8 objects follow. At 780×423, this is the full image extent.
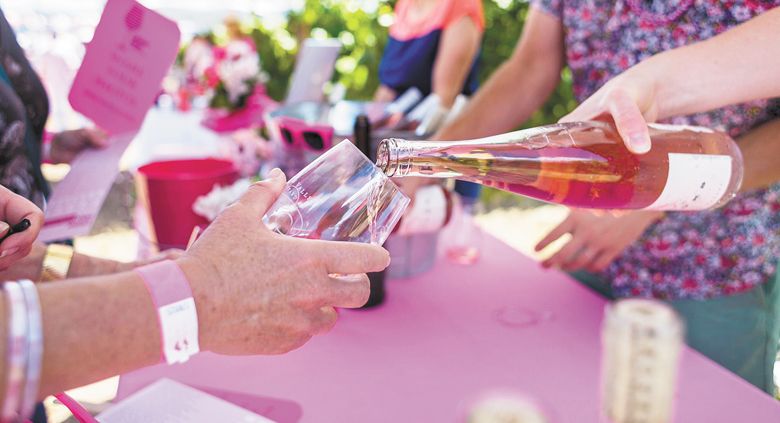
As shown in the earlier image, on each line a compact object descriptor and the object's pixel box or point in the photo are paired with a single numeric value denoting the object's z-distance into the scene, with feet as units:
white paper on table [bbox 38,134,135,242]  3.44
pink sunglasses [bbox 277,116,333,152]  3.95
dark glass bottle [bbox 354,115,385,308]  3.37
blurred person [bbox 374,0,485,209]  8.05
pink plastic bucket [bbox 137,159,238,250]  3.84
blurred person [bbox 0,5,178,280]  3.27
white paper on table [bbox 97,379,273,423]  2.37
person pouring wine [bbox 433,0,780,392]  3.34
